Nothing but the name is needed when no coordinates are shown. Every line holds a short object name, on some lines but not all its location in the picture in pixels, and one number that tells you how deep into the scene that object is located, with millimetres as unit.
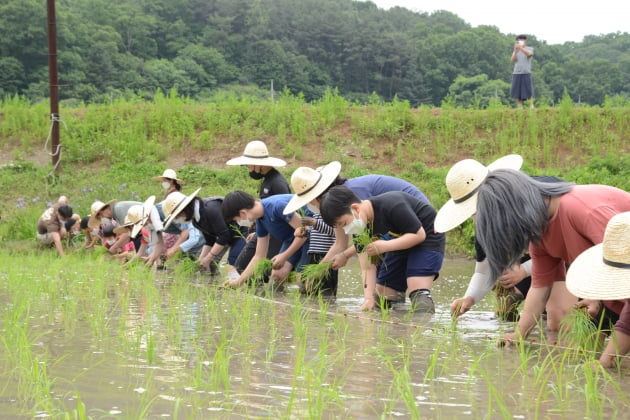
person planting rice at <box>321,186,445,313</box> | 6160
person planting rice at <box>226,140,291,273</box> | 8969
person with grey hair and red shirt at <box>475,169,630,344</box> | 4078
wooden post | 16938
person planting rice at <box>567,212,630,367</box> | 3715
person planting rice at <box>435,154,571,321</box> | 5230
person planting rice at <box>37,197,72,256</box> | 13648
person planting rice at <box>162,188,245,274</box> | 9180
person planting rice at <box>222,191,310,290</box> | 7820
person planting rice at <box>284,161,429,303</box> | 6953
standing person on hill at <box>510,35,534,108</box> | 16719
